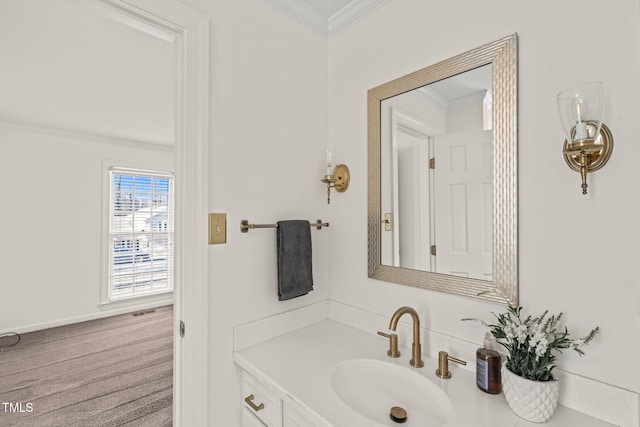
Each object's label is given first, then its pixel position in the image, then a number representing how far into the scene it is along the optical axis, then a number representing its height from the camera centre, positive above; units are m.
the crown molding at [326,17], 1.46 +1.08
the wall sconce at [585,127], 0.80 +0.25
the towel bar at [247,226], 1.30 -0.05
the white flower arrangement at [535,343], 0.83 -0.38
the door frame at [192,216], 1.15 +0.00
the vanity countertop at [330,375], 0.83 -0.58
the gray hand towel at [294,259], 1.37 -0.21
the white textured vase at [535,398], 0.81 -0.52
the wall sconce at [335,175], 1.58 +0.23
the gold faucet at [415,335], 1.12 -0.47
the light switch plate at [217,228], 1.20 -0.05
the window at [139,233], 4.07 -0.26
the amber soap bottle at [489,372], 0.93 -0.51
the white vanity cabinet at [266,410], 0.93 -0.70
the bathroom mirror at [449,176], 1.03 +0.17
